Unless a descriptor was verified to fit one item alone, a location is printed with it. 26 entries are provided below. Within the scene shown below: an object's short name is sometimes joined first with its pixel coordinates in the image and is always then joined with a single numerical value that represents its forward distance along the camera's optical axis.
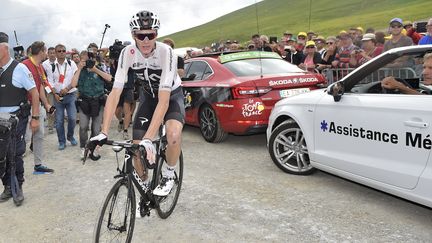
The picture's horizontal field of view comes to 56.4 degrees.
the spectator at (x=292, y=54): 10.53
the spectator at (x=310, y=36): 12.07
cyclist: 3.56
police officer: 4.85
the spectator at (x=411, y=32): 9.65
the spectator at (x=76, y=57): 9.97
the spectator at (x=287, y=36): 11.56
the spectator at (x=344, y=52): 8.59
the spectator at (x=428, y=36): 7.50
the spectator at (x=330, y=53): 9.26
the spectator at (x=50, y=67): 8.07
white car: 3.66
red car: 6.57
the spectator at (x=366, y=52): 8.27
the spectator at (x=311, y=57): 9.50
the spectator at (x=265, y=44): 10.96
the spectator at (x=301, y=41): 10.91
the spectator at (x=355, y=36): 10.71
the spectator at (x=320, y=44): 11.06
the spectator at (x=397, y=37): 7.84
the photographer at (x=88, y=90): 7.22
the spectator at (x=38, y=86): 6.07
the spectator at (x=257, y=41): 11.30
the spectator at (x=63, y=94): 7.76
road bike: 3.10
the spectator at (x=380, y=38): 9.07
